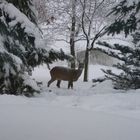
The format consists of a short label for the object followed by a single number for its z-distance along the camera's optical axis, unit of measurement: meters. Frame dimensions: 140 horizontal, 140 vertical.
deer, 13.89
